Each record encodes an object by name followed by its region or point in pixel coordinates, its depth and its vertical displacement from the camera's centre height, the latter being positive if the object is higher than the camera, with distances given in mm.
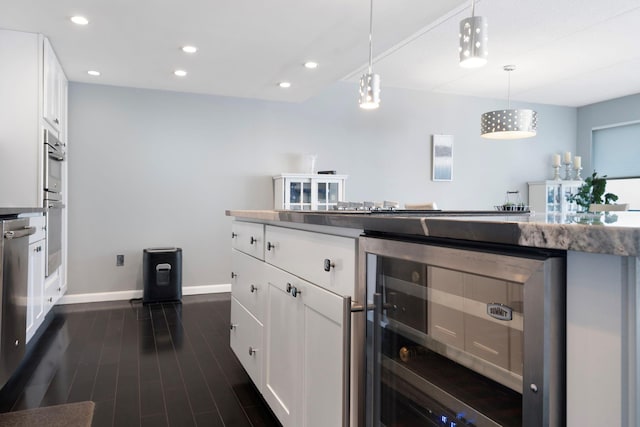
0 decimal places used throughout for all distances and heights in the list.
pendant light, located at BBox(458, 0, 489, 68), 1889 +718
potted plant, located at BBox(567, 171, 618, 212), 5863 +231
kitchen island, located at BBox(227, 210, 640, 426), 541 -127
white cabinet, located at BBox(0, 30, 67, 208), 3270 +654
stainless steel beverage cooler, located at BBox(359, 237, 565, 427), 627 -217
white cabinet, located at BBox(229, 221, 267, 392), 1971 -421
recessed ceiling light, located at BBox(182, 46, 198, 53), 3609 +1275
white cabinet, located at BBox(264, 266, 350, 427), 1231 -449
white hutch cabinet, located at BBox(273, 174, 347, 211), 5066 +212
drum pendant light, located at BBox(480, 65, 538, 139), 3756 +736
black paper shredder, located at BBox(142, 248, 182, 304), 4418 -652
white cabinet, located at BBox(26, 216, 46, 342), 2646 -444
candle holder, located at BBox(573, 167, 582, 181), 6526 +529
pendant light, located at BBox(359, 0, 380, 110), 2631 +697
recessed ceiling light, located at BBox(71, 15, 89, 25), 3051 +1272
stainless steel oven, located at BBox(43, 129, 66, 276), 3377 +76
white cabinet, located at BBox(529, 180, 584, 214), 6285 +233
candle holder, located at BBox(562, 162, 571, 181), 6563 +573
